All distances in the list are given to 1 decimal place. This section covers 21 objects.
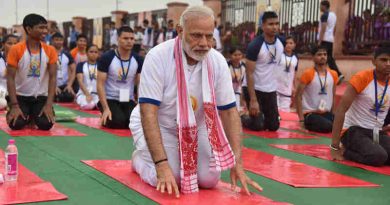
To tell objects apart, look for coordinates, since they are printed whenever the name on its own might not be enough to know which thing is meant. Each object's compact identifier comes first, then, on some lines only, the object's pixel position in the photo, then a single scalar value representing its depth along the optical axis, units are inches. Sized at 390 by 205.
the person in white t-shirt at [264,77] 248.2
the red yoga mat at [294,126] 262.5
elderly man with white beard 118.8
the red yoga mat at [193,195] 116.8
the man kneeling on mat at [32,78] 213.9
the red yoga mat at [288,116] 314.5
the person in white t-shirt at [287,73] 320.5
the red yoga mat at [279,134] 243.7
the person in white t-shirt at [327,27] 399.9
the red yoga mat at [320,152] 174.7
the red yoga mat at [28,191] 114.3
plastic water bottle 128.1
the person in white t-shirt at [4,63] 202.2
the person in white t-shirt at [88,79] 331.9
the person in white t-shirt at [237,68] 305.9
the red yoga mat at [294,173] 146.3
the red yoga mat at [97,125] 231.8
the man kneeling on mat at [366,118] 175.0
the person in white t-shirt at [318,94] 263.6
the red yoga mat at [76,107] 321.1
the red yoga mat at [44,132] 213.2
